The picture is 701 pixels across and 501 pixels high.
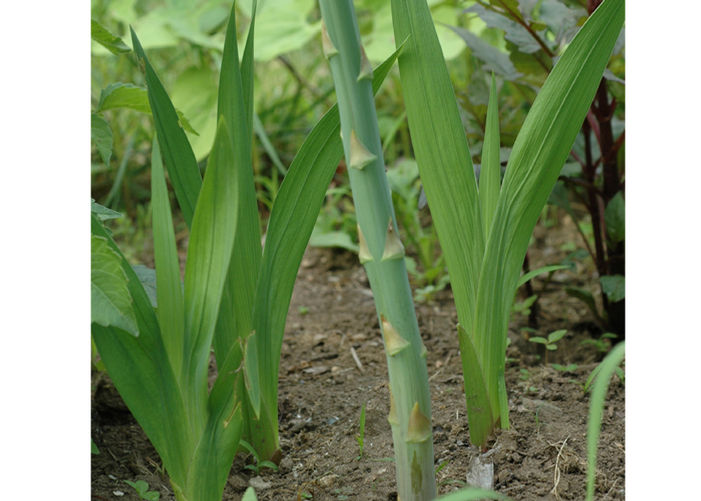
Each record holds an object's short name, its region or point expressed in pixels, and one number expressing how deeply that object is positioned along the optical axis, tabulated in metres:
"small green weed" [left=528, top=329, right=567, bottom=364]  1.05
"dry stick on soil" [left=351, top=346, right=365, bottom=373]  1.09
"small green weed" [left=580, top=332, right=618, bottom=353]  1.10
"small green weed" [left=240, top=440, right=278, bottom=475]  0.95
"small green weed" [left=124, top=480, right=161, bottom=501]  0.92
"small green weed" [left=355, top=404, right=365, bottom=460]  0.95
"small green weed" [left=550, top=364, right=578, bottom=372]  1.04
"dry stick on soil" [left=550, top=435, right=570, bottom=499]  0.90
